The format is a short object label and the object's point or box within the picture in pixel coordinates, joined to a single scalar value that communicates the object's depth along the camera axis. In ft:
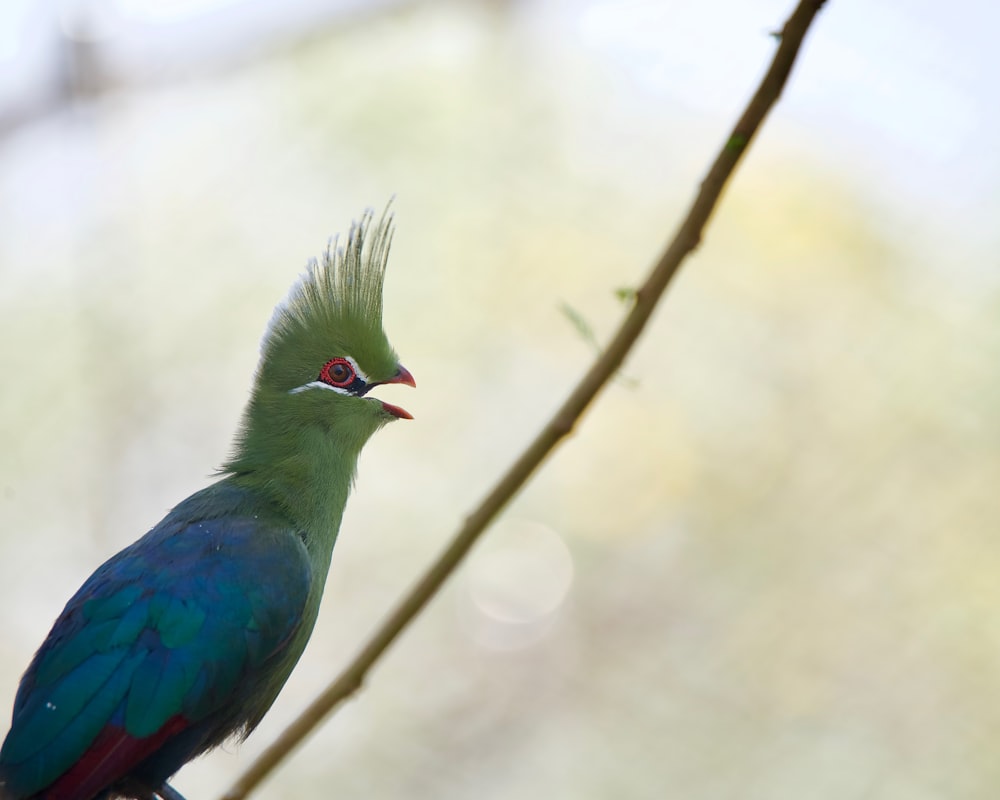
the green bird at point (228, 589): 14.83
